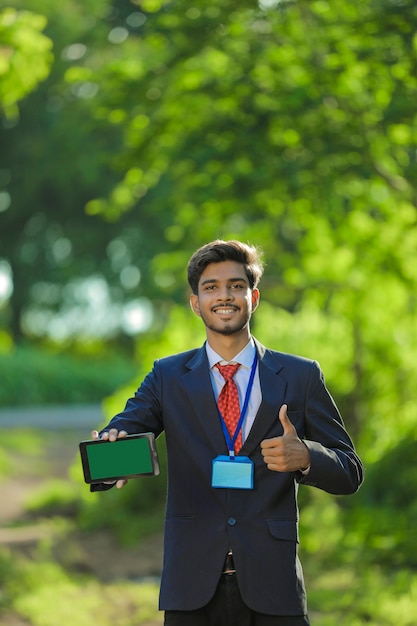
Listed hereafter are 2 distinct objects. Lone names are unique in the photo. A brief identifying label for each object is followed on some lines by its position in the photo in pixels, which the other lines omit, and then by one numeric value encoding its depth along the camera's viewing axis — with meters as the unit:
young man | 5.63
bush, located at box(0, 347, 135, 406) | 49.64
